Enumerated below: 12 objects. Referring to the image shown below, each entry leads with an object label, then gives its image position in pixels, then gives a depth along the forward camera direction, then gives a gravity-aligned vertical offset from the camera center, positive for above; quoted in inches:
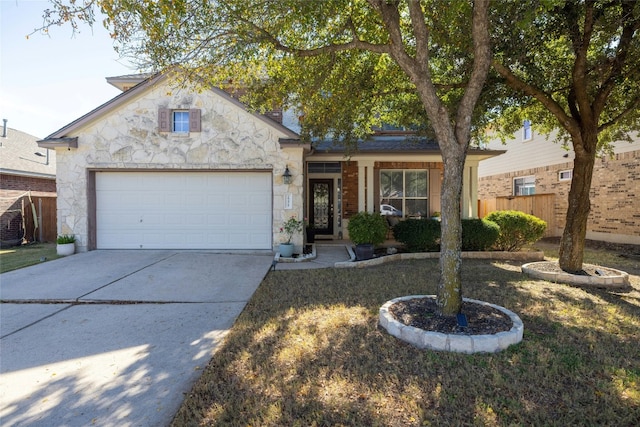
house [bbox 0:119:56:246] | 466.6 +31.3
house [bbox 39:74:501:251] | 360.8 +35.3
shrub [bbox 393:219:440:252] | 373.1 -34.6
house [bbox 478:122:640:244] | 445.7 +32.1
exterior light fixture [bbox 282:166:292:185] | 356.4 +30.2
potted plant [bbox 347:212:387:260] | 347.6 -30.2
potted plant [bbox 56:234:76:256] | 350.9 -44.2
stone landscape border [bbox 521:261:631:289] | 255.8 -59.7
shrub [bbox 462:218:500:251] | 375.2 -33.1
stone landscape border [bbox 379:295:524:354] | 140.0 -58.8
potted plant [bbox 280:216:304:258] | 349.4 -29.2
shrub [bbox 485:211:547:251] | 379.2 -29.0
